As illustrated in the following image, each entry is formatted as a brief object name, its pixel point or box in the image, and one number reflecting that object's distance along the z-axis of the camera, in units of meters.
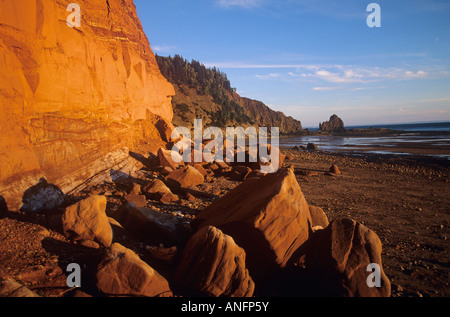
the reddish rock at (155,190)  6.62
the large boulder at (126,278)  2.84
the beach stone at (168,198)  6.58
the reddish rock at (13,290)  2.28
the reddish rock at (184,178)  7.97
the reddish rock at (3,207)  4.10
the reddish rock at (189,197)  7.14
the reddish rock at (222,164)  11.42
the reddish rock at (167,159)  9.99
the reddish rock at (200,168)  10.25
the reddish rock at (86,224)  3.76
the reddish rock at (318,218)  5.00
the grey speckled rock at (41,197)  4.54
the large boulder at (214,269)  3.12
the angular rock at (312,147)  27.58
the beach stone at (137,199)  5.86
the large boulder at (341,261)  3.25
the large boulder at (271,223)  3.57
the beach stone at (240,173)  10.32
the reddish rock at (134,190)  6.60
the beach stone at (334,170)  13.07
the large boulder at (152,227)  4.30
